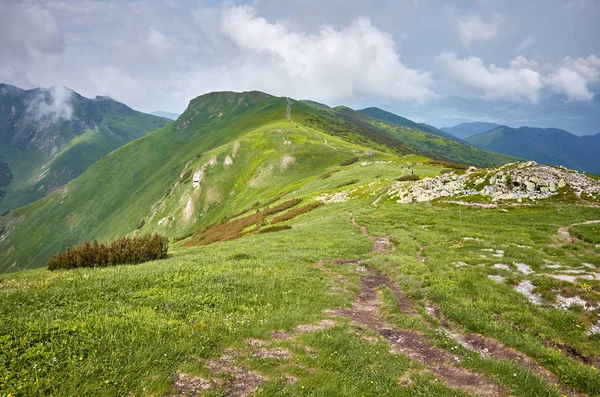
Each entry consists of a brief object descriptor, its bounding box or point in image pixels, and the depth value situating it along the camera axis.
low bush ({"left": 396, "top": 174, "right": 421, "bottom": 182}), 59.64
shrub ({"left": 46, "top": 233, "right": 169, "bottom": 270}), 18.03
